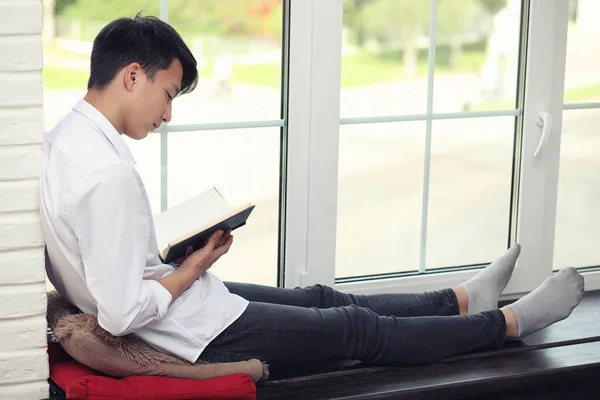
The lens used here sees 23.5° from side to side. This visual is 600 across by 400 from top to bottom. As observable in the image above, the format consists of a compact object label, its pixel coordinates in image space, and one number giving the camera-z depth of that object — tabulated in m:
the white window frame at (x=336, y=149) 4.11
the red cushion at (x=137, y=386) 3.15
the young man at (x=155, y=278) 2.99
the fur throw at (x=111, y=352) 3.19
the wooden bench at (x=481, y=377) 3.59
